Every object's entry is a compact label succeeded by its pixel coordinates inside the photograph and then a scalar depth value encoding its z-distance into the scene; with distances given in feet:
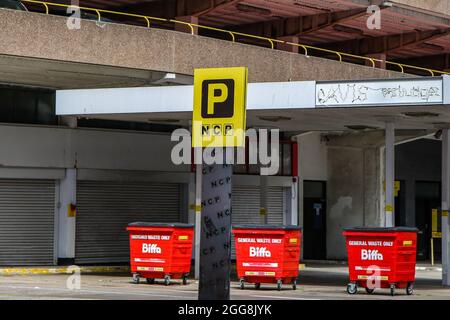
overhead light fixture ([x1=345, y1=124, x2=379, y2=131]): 93.29
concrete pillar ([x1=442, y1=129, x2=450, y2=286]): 82.37
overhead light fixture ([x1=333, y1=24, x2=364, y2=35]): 136.05
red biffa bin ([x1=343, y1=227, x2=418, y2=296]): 69.21
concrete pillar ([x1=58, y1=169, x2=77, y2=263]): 98.53
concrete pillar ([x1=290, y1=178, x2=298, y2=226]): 119.14
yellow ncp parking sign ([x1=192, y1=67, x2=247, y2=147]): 41.47
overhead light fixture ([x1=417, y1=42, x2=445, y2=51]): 149.59
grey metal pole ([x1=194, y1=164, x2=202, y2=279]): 84.43
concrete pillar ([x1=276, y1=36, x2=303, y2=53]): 128.16
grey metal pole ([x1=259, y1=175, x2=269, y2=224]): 103.81
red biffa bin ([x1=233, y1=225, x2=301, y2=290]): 72.84
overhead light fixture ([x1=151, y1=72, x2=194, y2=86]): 94.63
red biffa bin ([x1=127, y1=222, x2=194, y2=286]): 76.23
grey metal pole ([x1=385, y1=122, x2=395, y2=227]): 80.23
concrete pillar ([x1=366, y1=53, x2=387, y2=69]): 141.45
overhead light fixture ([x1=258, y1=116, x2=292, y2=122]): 84.12
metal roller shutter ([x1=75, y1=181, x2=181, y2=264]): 100.94
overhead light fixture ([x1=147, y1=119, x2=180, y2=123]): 89.97
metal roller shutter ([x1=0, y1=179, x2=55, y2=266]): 95.20
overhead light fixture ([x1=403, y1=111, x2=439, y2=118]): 76.48
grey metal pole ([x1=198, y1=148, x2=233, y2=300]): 41.29
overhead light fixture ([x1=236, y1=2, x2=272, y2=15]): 121.08
